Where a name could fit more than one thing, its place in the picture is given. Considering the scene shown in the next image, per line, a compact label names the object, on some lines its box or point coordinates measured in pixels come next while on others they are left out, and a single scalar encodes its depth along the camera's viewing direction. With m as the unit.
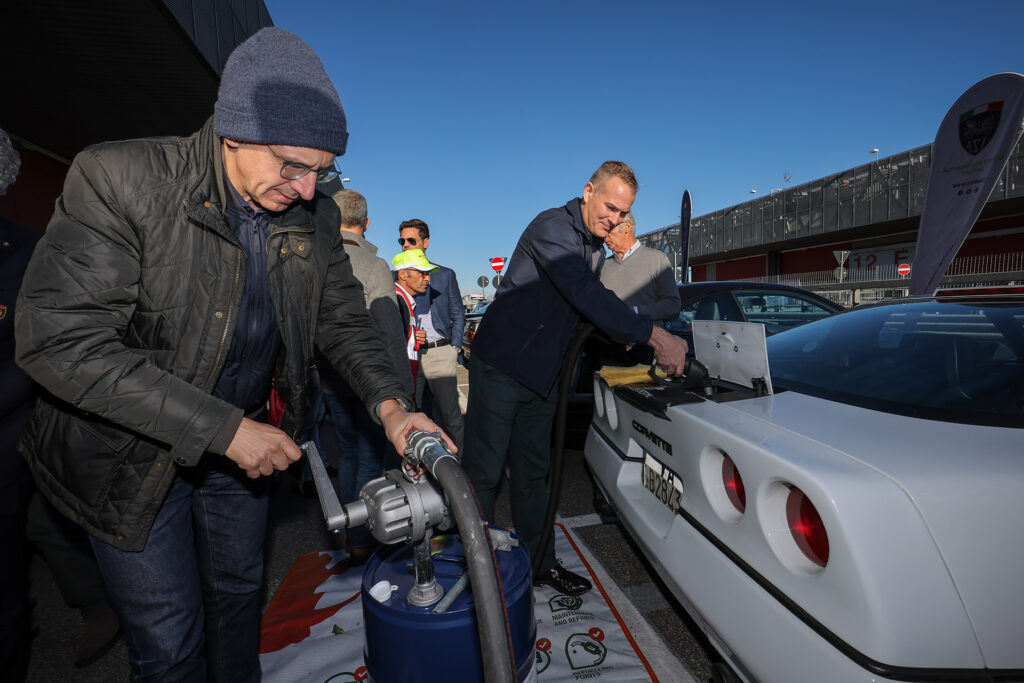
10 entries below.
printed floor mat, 2.16
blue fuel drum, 1.14
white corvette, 1.06
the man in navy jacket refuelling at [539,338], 2.38
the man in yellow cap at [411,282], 3.94
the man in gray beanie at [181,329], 1.11
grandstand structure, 25.67
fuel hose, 0.93
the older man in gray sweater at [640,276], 4.26
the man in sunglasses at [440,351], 4.34
